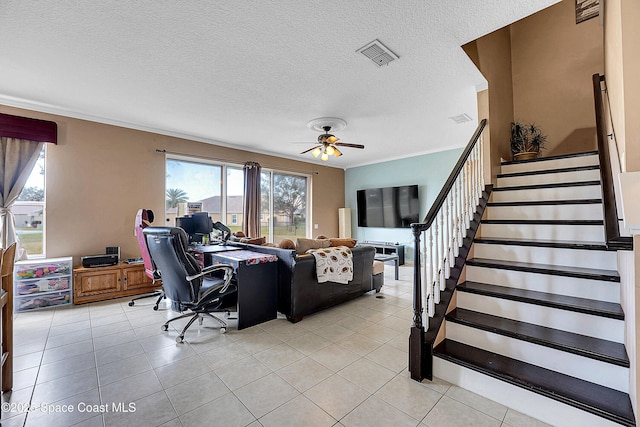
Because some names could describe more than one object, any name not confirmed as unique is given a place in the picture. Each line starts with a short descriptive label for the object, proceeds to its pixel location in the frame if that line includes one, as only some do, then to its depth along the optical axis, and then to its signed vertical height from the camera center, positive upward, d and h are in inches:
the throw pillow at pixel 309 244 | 132.5 -12.6
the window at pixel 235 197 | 230.1 +20.7
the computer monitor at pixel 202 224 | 165.9 -1.6
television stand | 254.8 -29.0
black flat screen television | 263.6 +12.9
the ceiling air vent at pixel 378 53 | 96.7 +63.2
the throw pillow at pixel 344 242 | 147.3 -12.9
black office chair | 99.2 -21.3
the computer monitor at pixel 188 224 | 165.9 -1.5
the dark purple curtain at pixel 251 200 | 233.3 +18.3
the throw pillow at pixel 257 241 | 154.6 -12.2
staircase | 60.4 -28.1
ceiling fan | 170.9 +53.8
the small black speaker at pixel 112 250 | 163.8 -16.9
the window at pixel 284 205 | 259.9 +15.5
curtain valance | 139.0 +51.7
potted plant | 145.7 +43.5
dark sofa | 121.4 -32.9
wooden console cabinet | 147.4 -35.0
